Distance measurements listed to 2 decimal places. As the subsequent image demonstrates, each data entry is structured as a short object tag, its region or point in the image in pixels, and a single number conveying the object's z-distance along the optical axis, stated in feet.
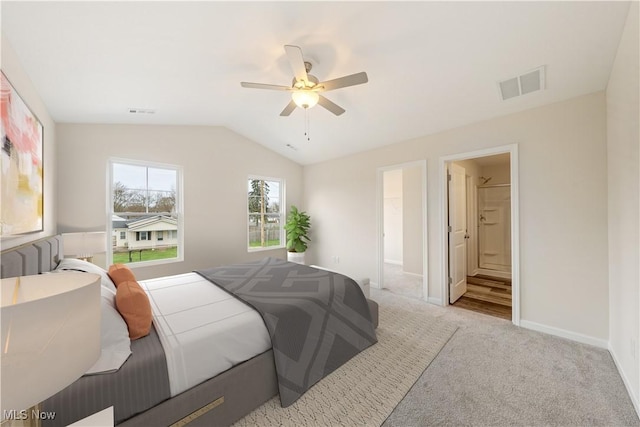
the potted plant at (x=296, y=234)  16.80
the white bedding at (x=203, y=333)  4.61
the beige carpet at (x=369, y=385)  5.24
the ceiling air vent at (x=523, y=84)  7.56
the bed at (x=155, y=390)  3.73
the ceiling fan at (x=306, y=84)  6.09
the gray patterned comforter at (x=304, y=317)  5.81
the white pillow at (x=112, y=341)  3.98
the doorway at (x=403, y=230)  13.89
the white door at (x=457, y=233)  11.69
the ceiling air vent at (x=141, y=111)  9.98
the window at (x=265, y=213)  16.03
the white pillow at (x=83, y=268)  6.28
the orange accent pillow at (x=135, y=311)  4.83
